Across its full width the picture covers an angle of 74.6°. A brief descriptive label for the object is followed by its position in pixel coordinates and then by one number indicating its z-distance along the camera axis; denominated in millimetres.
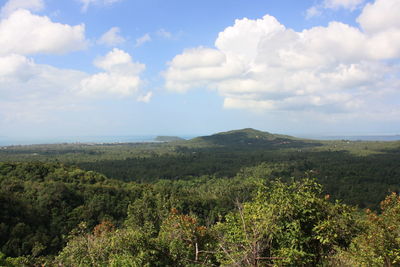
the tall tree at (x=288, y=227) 9516
